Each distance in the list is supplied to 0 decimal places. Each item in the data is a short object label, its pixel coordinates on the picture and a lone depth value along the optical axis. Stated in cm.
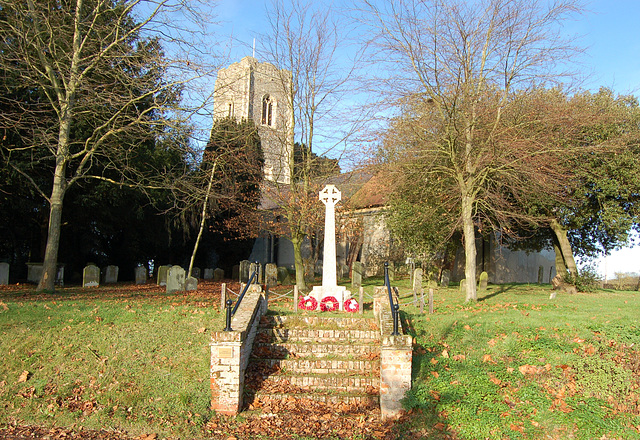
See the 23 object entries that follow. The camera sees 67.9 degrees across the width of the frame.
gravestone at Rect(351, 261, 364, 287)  1805
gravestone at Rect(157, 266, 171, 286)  1956
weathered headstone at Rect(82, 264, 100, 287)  1761
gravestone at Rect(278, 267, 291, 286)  2199
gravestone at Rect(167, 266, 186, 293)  1568
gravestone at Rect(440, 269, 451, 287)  2198
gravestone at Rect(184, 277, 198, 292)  1658
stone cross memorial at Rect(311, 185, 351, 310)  1200
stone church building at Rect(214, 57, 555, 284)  1855
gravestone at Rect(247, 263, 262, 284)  1975
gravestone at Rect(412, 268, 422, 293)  1738
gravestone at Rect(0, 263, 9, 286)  1684
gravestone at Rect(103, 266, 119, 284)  2111
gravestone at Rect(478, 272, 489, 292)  1953
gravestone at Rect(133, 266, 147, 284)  1995
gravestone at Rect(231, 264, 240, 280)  2795
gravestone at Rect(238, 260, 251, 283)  2142
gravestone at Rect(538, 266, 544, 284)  2653
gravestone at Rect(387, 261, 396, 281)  2571
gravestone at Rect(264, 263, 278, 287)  2047
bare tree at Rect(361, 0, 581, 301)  1414
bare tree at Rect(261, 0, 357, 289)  1780
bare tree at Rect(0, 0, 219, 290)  1415
